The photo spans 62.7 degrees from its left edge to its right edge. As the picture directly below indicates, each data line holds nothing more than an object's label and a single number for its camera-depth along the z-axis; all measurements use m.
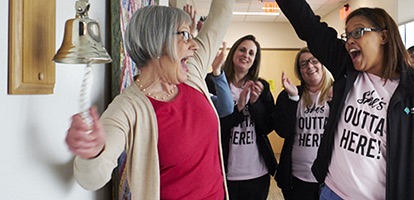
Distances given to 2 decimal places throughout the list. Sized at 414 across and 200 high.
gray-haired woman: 1.00
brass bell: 0.76
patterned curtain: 1.30
